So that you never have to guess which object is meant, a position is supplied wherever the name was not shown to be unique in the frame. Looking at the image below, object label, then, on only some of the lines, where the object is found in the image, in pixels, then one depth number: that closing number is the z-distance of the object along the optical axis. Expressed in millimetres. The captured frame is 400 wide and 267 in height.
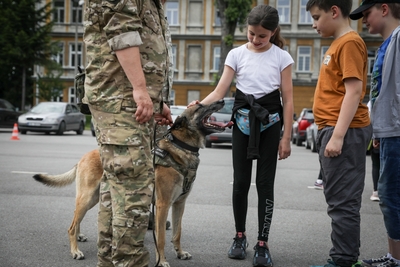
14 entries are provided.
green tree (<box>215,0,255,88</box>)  29719
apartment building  44594
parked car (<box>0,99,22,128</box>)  23594
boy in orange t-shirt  3637
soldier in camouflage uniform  3064
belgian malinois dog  4215
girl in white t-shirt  4242
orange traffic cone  18311
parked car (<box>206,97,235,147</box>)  16094
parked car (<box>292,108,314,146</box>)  22859
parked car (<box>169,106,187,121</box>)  17922
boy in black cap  3809
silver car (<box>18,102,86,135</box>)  22641
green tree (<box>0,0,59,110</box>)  35875
